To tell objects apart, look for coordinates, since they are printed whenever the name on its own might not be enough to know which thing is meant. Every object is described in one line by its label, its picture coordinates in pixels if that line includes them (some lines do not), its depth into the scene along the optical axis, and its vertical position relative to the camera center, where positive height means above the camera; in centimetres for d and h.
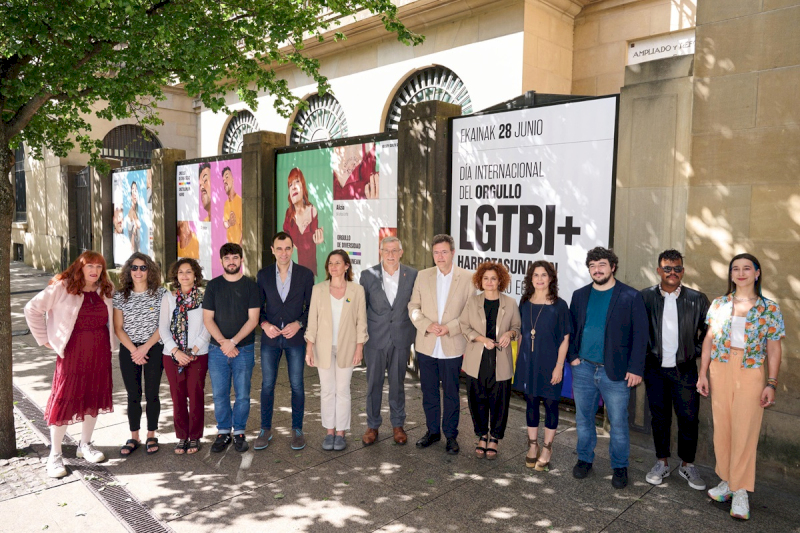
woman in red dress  505 -102
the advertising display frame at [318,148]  873 +136
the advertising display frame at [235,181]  1134 +72
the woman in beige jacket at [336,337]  559 -107
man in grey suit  575 -106
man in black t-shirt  544 -105
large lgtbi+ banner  616 +51
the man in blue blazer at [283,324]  568 -96
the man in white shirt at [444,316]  552 -85
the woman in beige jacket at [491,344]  528 -106
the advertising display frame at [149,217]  1434 +22
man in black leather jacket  479 -105
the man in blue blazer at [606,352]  476 -103
